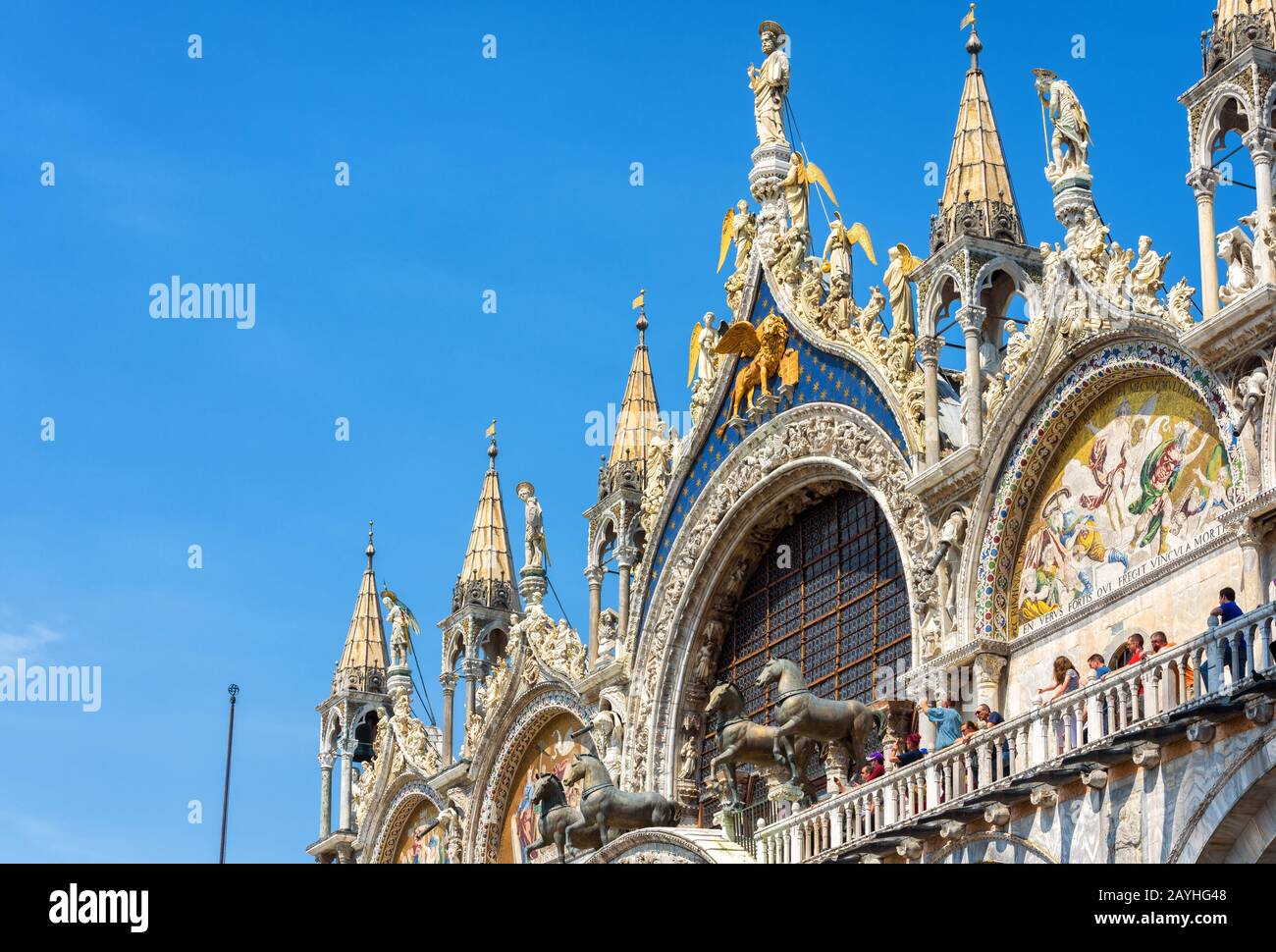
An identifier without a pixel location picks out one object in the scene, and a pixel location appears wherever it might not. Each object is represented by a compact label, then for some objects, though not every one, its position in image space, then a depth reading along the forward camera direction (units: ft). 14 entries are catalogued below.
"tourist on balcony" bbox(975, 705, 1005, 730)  90.21
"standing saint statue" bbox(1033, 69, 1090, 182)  99.86
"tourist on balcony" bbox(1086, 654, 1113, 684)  85.71
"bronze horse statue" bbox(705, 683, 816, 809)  102.06
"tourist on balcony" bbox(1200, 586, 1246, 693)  77.61
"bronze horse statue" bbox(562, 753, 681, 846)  112.37
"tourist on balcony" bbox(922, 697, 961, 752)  94.32
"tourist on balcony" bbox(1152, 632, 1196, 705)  76.02
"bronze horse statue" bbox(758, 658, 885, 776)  100.63
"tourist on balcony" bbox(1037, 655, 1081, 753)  81.41
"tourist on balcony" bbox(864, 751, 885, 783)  97.91
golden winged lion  119.96
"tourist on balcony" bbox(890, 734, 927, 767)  94.12
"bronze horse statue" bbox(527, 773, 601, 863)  116.37
